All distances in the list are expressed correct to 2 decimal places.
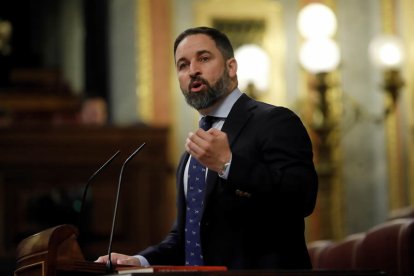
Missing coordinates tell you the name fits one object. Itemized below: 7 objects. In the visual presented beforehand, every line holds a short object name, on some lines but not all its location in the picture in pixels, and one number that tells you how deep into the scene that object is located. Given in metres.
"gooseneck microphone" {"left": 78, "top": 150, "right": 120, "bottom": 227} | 5.51
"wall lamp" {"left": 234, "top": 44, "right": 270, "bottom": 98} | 14.46
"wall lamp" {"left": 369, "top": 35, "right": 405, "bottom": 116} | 14.75
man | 5.21
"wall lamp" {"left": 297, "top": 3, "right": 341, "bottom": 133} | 13.37
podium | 5.19
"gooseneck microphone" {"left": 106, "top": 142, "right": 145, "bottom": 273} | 5.07
